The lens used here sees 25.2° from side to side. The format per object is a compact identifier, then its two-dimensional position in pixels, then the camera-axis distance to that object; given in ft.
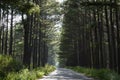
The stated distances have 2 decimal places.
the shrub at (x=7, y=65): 59.14
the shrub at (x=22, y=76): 55.13
